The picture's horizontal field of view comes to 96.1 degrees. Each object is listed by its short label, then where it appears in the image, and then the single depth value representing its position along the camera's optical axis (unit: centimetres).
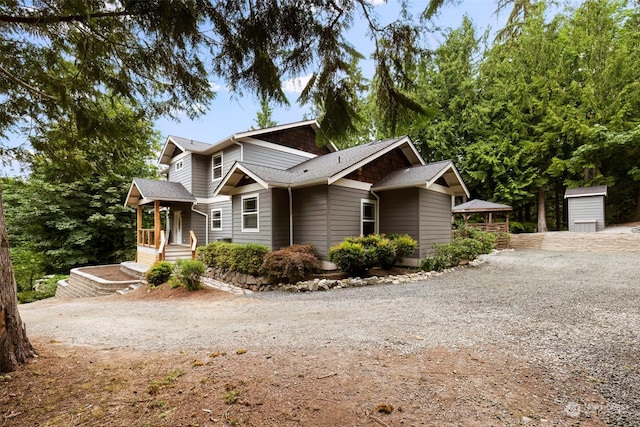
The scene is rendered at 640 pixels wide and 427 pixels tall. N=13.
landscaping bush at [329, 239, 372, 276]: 850
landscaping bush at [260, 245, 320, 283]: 813
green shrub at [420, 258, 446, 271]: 955
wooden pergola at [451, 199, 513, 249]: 1645
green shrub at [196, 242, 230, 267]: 982
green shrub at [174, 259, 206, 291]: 809
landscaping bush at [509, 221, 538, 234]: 2198
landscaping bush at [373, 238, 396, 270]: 888
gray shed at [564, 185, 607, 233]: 1736
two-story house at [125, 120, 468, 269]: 964
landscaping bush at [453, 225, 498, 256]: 1402
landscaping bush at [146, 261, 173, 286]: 936
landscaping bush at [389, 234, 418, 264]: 938
